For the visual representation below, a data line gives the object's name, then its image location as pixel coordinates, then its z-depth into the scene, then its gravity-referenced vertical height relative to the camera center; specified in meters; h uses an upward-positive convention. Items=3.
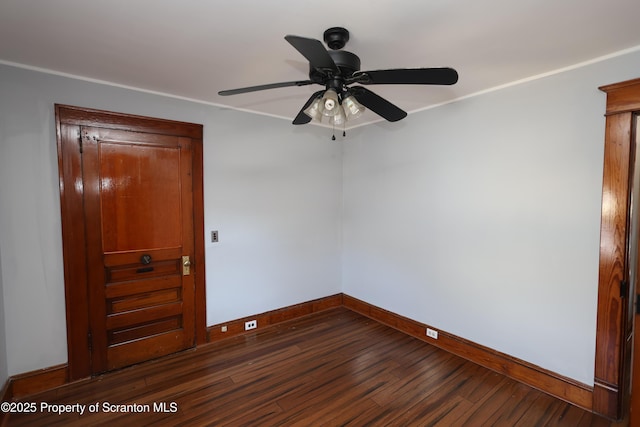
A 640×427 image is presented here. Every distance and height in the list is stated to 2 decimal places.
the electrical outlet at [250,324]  3.22 -1.38
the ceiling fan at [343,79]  1.32 +0.59
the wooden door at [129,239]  2.34 -0.34
